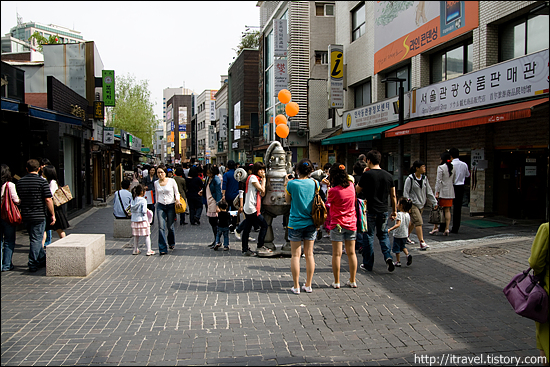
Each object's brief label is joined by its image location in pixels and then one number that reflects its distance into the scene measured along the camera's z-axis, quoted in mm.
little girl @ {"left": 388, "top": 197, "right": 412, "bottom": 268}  7207
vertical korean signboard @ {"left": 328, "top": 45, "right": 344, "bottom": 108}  22672
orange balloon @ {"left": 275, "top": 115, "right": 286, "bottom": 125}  17438
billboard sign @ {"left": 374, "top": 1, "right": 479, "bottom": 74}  12945
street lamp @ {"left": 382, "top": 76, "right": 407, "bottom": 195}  14539
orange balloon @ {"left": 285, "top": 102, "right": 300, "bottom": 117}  17188
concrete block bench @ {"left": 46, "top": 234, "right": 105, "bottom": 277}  6871
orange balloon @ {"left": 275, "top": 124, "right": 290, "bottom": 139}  16000
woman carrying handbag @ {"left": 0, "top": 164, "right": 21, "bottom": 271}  7125
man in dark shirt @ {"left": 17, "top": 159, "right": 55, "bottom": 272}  7164
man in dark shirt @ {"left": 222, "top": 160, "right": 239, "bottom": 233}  9992
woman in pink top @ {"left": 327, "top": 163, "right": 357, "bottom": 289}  6082
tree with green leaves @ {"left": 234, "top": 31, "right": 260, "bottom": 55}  53844
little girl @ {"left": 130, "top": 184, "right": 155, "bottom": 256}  8508
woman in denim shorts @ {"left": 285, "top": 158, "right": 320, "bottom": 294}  5988
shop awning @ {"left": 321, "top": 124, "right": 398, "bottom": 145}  17047
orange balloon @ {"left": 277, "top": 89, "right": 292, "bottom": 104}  16456
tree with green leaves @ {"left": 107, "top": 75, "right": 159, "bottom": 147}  40969
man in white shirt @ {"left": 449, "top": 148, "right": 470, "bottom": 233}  10250
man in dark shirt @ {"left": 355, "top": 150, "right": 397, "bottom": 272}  6863
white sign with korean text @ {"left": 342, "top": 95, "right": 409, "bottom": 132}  17203
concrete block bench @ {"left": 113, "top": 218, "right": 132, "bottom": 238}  10547
